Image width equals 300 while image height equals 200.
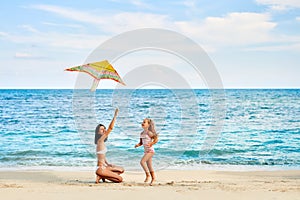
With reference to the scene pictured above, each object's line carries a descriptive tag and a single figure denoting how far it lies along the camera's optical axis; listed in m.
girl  9.21
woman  9.31
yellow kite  9.16
